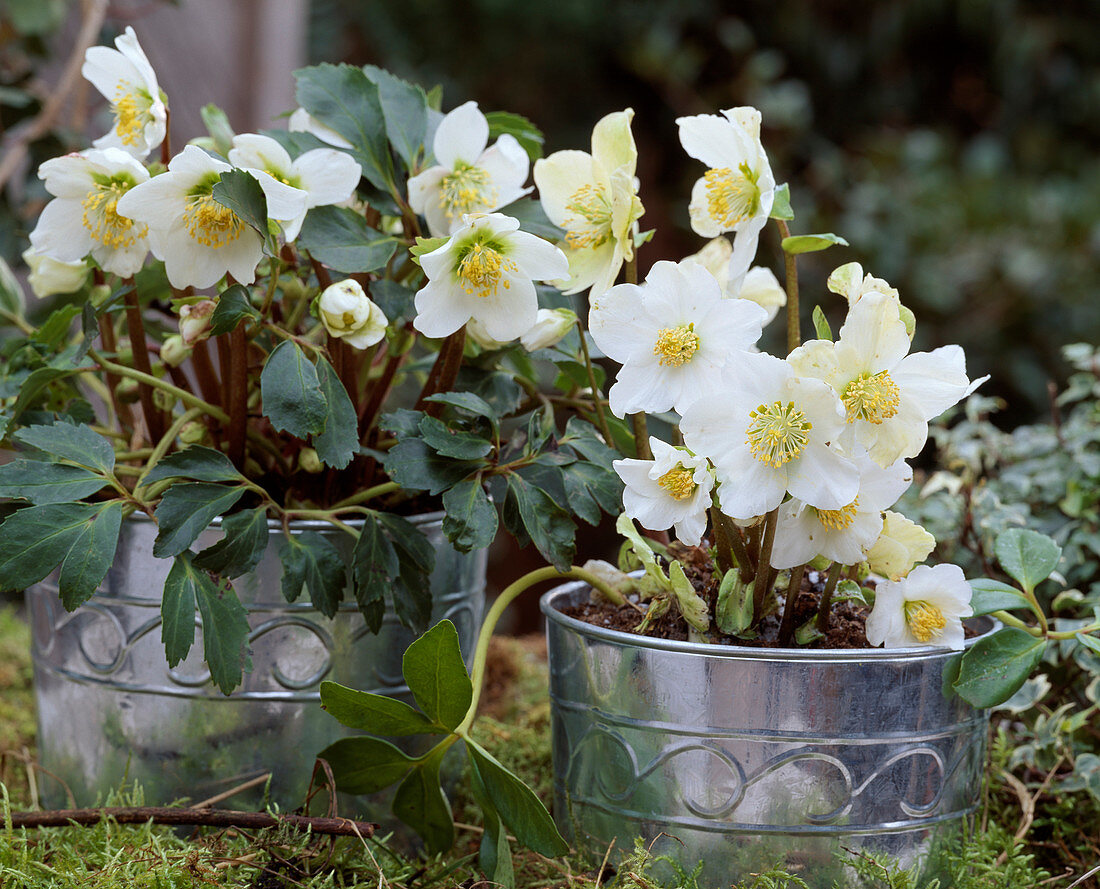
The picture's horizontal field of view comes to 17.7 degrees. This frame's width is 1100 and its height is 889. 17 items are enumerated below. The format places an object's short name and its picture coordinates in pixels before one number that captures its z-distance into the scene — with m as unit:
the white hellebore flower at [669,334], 1.53
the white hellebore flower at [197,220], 1.55
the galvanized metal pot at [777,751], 1.53
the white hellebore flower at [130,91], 1.60
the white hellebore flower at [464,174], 1.62
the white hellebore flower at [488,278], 1.56
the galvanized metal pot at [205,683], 1.62
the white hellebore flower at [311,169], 1.59
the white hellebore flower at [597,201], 1.56
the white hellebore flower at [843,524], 1.52
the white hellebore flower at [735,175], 1.54
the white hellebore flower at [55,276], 1.67
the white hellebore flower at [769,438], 1.49
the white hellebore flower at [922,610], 1.53
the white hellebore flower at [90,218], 1.59
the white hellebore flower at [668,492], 1.52
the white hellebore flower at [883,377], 1.50
